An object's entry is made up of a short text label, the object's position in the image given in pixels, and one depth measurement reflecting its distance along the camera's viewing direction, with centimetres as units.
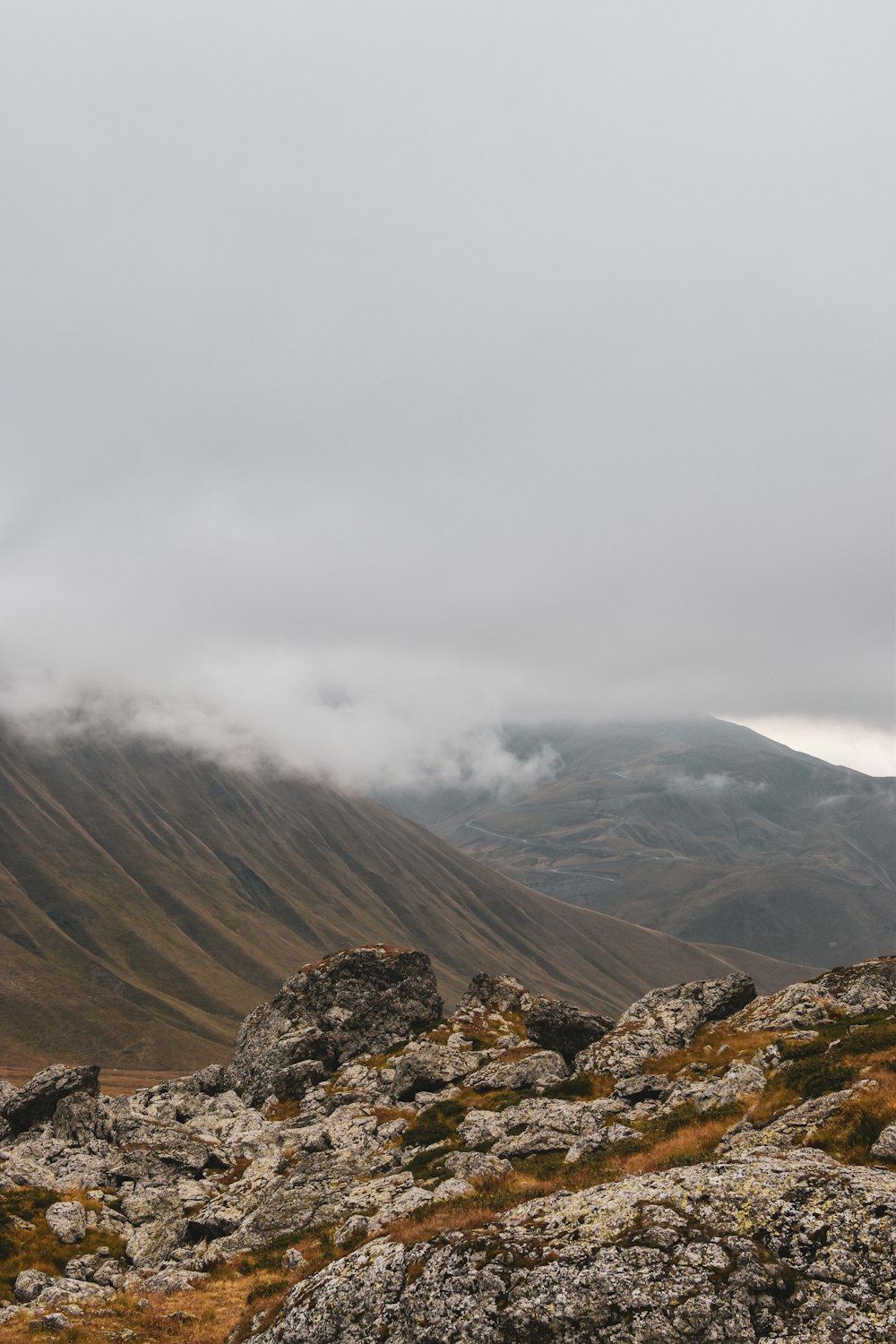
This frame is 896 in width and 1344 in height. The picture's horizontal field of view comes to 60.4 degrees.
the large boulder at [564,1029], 5897
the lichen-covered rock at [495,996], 7280
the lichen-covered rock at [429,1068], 5400
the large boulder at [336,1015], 6588
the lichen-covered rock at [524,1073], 5047
